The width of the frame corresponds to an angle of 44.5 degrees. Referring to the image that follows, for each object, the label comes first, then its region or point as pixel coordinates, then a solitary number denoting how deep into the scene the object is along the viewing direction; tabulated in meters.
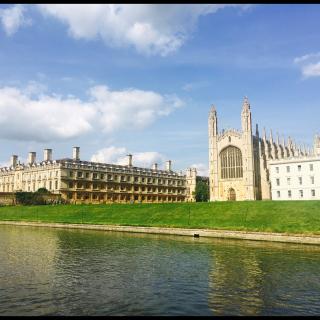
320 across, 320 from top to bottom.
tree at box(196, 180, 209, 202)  129.71
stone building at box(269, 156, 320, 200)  78.80
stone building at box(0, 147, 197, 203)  104.25
